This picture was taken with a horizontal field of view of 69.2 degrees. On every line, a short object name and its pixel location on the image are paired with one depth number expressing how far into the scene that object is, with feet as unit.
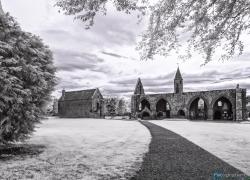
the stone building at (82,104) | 170.99
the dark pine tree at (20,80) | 18.22
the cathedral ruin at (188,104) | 122.41
